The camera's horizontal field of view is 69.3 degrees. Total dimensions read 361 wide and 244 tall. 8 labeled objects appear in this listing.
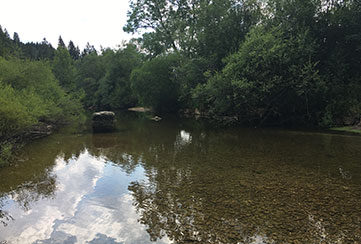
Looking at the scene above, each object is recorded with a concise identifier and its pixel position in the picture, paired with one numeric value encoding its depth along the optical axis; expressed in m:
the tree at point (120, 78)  57.53
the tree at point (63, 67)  51.34
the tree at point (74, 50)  113.32
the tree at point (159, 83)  41.91
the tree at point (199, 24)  27.69
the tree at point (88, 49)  122.19
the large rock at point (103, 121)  23.11
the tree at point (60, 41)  109.31
